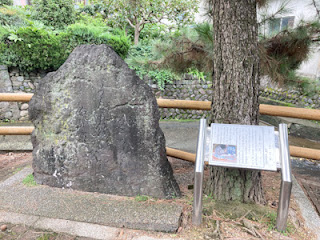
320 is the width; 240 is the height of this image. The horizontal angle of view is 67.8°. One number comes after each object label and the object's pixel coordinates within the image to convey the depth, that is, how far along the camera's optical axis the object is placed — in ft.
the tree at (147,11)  25.76
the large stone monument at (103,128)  6.50
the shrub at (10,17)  20.34
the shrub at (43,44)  17.78
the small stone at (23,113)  20.18
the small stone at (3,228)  5.57
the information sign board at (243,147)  4.98
